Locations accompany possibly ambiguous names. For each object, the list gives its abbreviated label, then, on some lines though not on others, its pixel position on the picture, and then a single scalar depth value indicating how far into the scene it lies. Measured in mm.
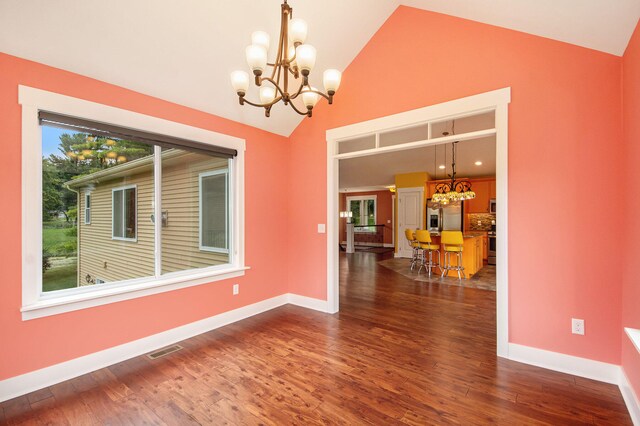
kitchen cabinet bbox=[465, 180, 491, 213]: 9281
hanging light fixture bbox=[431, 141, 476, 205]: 7066
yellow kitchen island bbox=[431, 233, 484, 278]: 6422
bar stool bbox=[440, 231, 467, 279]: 6018
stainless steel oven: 8509
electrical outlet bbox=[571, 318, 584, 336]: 2404
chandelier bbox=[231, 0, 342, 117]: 1865
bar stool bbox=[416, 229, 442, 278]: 6559
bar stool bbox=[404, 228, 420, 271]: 7290
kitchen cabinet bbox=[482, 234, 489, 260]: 8492
